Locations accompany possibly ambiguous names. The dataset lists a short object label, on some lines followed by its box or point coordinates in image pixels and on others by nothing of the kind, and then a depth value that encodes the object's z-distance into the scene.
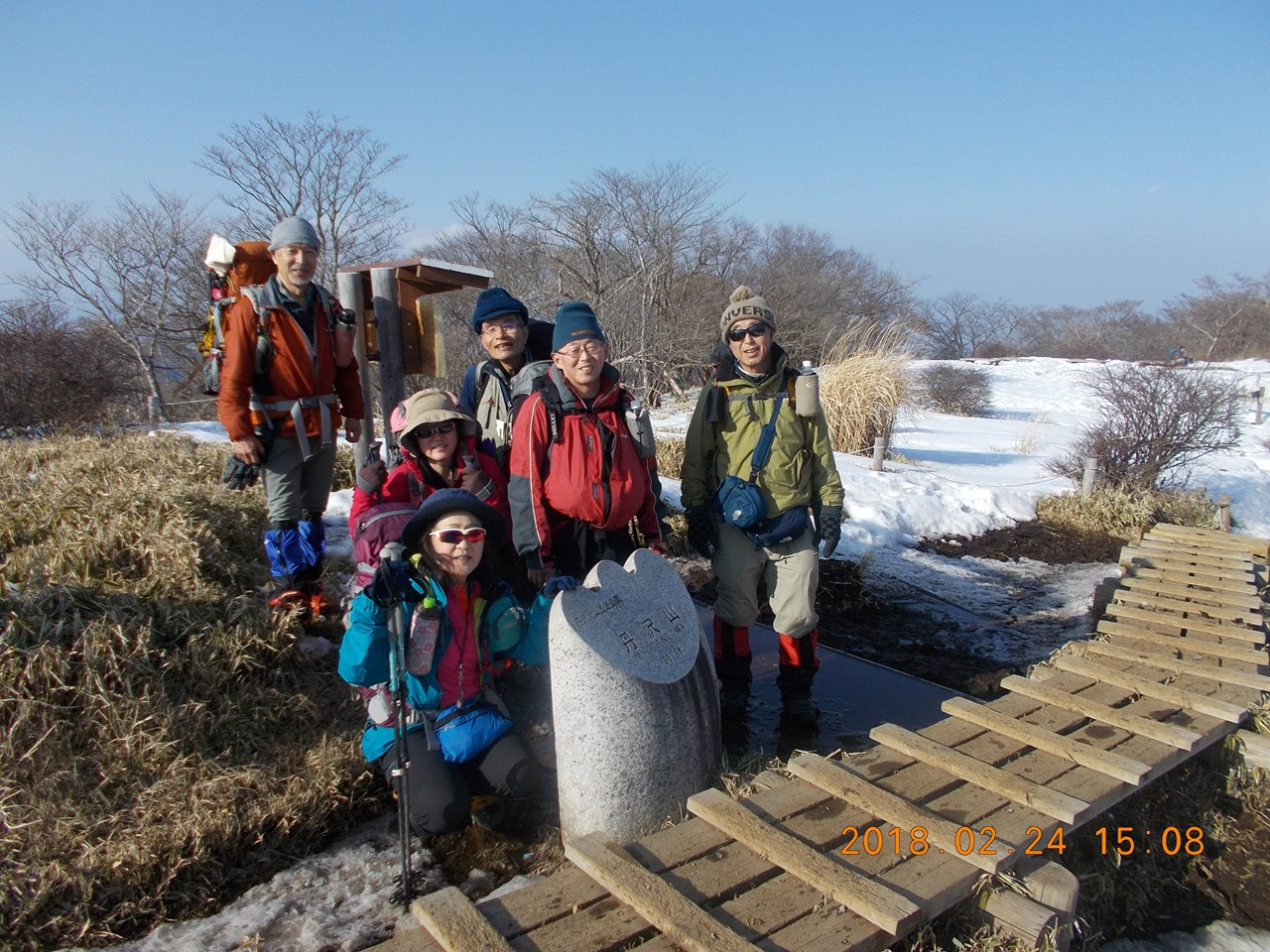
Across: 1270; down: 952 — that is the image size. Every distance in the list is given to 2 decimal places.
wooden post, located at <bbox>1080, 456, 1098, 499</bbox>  8.73
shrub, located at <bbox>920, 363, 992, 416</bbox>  20.06
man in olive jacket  3.64
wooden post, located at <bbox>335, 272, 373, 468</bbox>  4.18
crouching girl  2.72
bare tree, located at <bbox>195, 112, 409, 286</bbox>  22.22
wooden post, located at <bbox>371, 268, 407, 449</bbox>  4.20
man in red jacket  3.23
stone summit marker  2.58
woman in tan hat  3.28
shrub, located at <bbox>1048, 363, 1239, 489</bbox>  8.94
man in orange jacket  3.69
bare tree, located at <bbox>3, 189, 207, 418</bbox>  20.77
